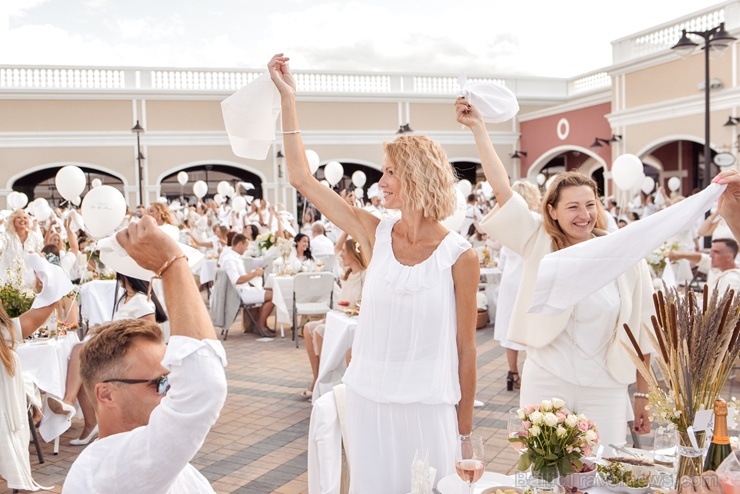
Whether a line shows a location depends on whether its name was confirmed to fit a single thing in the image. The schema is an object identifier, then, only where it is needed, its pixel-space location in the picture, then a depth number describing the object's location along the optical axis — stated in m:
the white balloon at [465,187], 15.89
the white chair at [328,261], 10.95
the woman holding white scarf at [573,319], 2.56
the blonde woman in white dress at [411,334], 2.22
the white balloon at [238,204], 15.47
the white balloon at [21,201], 14.44
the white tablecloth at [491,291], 9.50
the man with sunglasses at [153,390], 1.31
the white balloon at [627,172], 11.23
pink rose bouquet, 1.87
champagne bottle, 1.77
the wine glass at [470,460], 1.84
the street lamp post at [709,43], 9.48
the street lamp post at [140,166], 20.90
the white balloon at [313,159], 12.33
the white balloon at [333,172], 15.30
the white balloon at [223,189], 18.91
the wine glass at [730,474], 1.65
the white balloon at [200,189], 19.17
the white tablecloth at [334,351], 5.54
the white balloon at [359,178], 19.37
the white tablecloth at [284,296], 8.61
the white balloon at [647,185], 17.00
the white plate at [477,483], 1.90
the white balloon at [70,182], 9.94
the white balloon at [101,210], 6.12
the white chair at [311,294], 8.20
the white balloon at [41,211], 12.01
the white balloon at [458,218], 5.27
